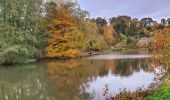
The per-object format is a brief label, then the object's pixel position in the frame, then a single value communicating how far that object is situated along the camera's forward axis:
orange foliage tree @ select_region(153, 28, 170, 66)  10.96
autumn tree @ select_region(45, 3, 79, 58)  28.73
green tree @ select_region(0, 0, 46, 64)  23.48
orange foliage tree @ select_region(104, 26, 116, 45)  48.47
